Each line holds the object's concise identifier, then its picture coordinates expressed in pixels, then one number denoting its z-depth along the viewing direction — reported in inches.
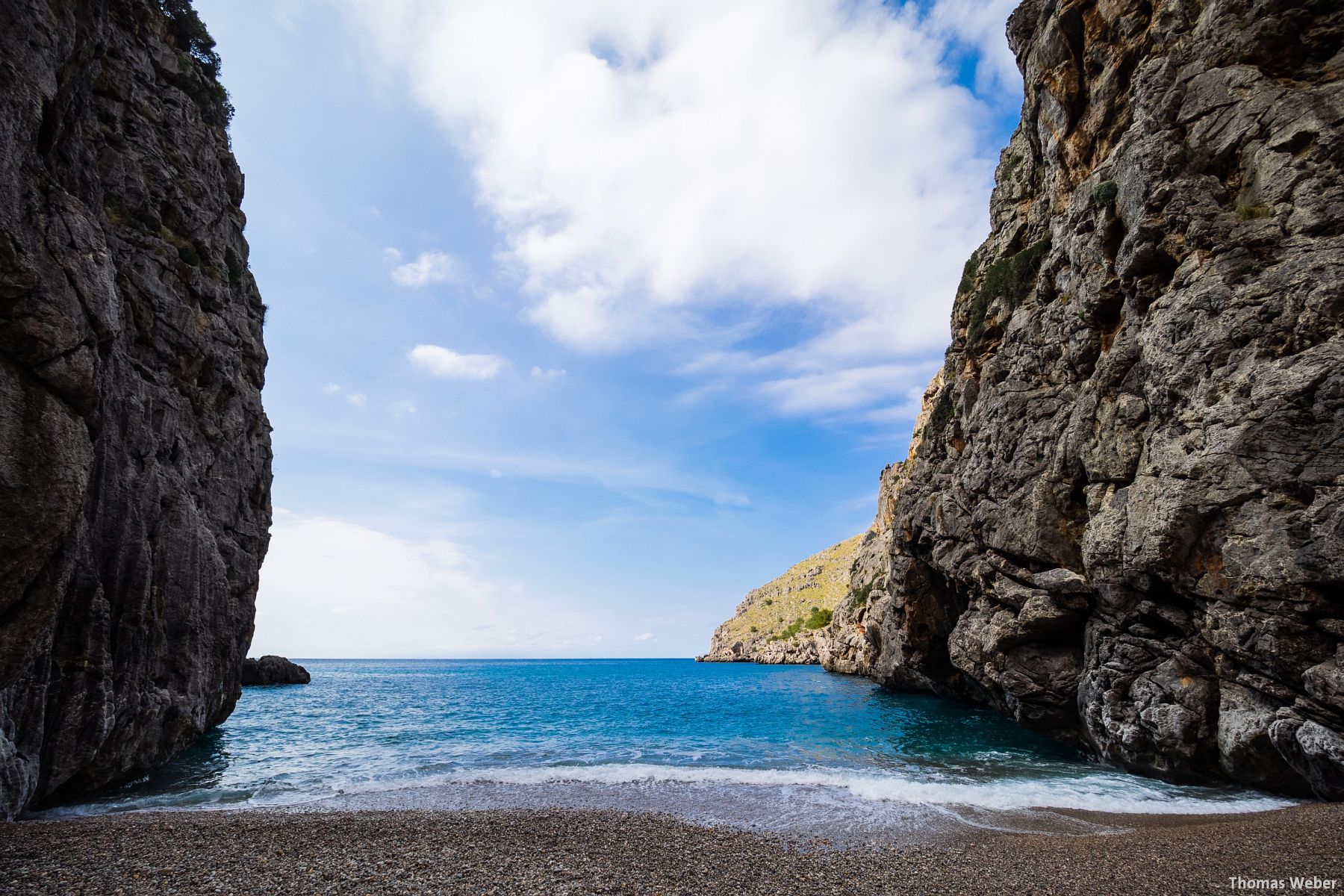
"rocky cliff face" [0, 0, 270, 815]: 523.4
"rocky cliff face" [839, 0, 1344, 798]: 695.7
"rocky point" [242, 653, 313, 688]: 3289.9
